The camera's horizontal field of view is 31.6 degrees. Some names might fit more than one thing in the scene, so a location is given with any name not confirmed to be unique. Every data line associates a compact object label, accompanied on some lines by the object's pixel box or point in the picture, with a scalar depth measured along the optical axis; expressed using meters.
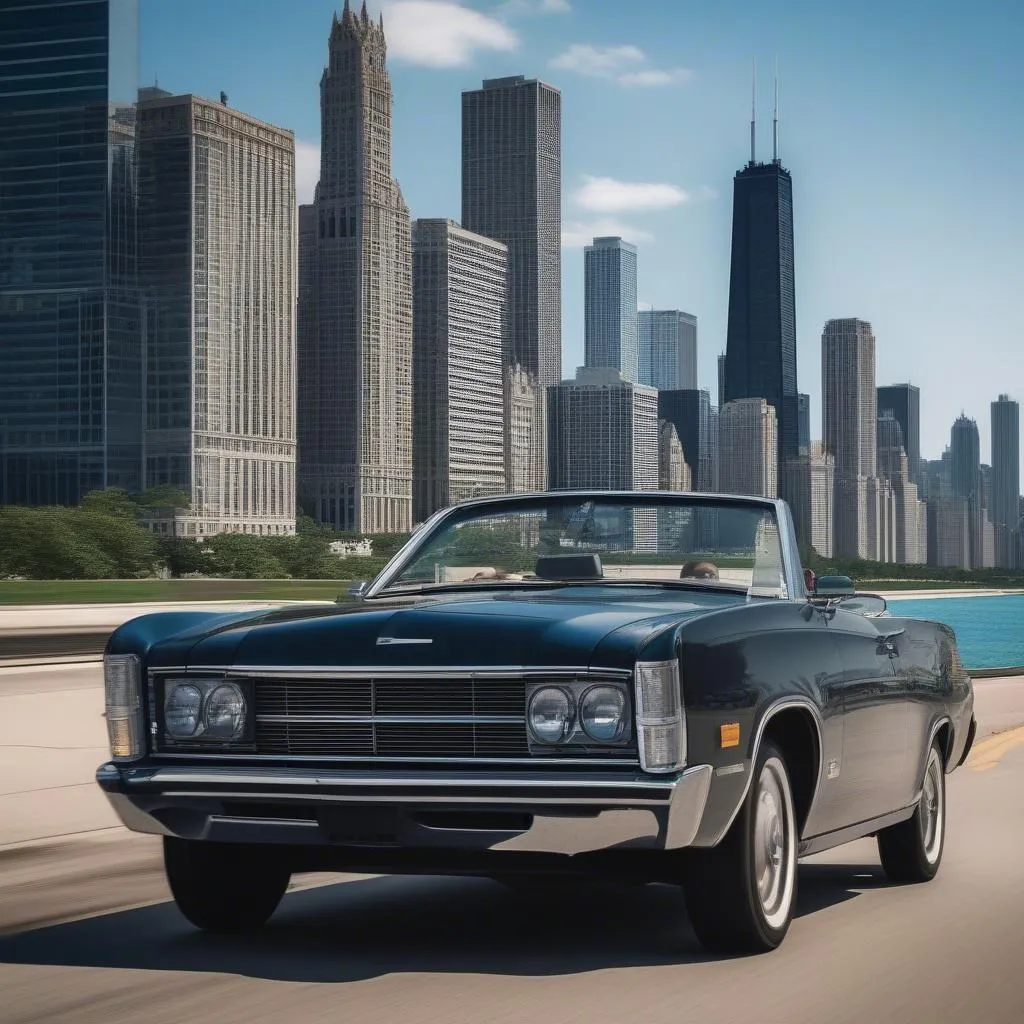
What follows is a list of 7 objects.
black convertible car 5.34
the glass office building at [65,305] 186.62
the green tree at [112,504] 154.91
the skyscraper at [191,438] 191.75
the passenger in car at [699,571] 6.99
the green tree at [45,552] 124.88
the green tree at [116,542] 131.25
